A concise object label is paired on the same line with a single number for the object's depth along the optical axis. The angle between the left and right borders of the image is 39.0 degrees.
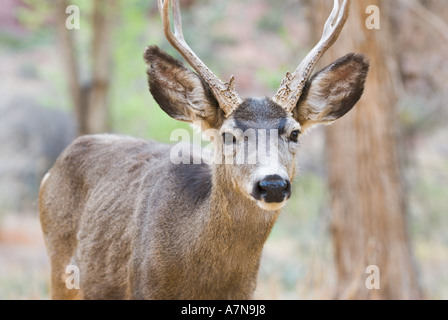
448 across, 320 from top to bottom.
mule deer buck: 4.71
